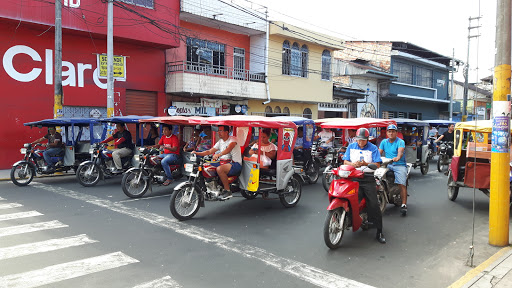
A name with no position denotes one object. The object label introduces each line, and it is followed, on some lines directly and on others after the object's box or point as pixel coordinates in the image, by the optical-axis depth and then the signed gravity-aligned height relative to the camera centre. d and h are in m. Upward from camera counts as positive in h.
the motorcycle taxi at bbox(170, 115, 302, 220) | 7.68 -1.02
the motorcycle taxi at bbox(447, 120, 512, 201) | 8.68 -0.65
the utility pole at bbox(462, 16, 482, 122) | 32.53 +2.54
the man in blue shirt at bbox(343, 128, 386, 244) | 6.27 -0.53
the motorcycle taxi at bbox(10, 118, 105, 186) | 11.47 -0.78
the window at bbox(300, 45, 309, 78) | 27.81 +5.06
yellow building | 25.36 +4.19
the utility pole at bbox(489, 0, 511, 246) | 5.95 -0.03
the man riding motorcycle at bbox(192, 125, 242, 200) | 7.99 -0.55
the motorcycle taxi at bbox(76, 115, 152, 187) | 11.38 -1.03
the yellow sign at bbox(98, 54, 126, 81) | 15.62 +2.48
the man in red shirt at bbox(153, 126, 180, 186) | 10.01 -0.61
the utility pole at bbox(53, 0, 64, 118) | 13.98 +2.35
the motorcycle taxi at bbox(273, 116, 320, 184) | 12.90 -0.86
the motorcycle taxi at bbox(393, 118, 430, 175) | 14.45 -0.34
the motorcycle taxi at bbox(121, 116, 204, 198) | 9.80 -1.09
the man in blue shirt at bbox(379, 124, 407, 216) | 8.22 -0.65
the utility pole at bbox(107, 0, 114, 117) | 14.94 +2.58
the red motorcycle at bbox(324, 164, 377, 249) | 5.79 -1.12
